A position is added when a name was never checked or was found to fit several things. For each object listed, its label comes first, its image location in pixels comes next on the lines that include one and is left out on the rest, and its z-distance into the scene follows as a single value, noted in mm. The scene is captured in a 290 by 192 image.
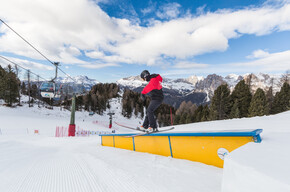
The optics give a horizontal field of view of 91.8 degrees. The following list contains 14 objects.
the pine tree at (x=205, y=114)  37984
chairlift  17141
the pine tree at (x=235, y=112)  29141
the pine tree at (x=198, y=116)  43312
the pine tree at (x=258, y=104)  26906
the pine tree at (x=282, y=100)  30400
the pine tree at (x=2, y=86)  37372
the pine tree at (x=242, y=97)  31147
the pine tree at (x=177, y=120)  56275
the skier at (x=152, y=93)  4988
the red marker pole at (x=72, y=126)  18656
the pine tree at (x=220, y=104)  32969
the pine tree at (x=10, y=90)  37625
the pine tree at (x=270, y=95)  38531
